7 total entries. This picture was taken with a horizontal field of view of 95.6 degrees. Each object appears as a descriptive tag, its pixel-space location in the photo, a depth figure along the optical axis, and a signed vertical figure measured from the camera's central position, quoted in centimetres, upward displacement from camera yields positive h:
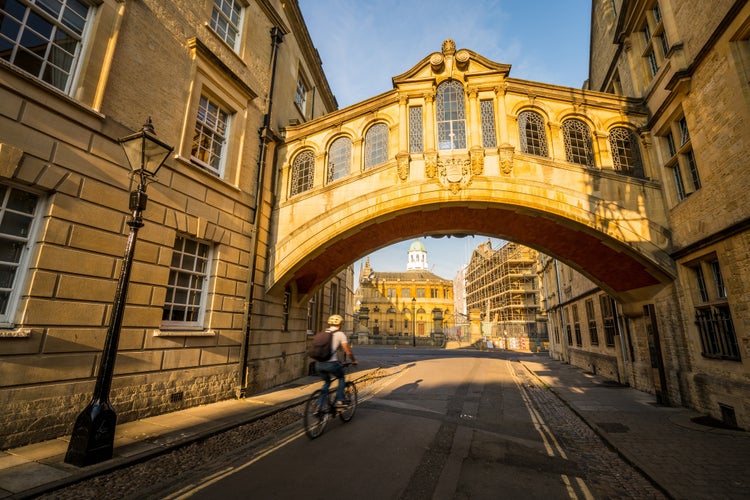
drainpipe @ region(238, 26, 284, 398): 954 +444
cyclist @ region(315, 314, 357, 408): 649 -60
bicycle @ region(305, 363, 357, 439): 597 -147
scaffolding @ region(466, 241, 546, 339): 4706 +618
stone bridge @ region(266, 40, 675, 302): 1009 +499
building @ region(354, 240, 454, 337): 6519 +615
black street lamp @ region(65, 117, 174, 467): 448 -27
